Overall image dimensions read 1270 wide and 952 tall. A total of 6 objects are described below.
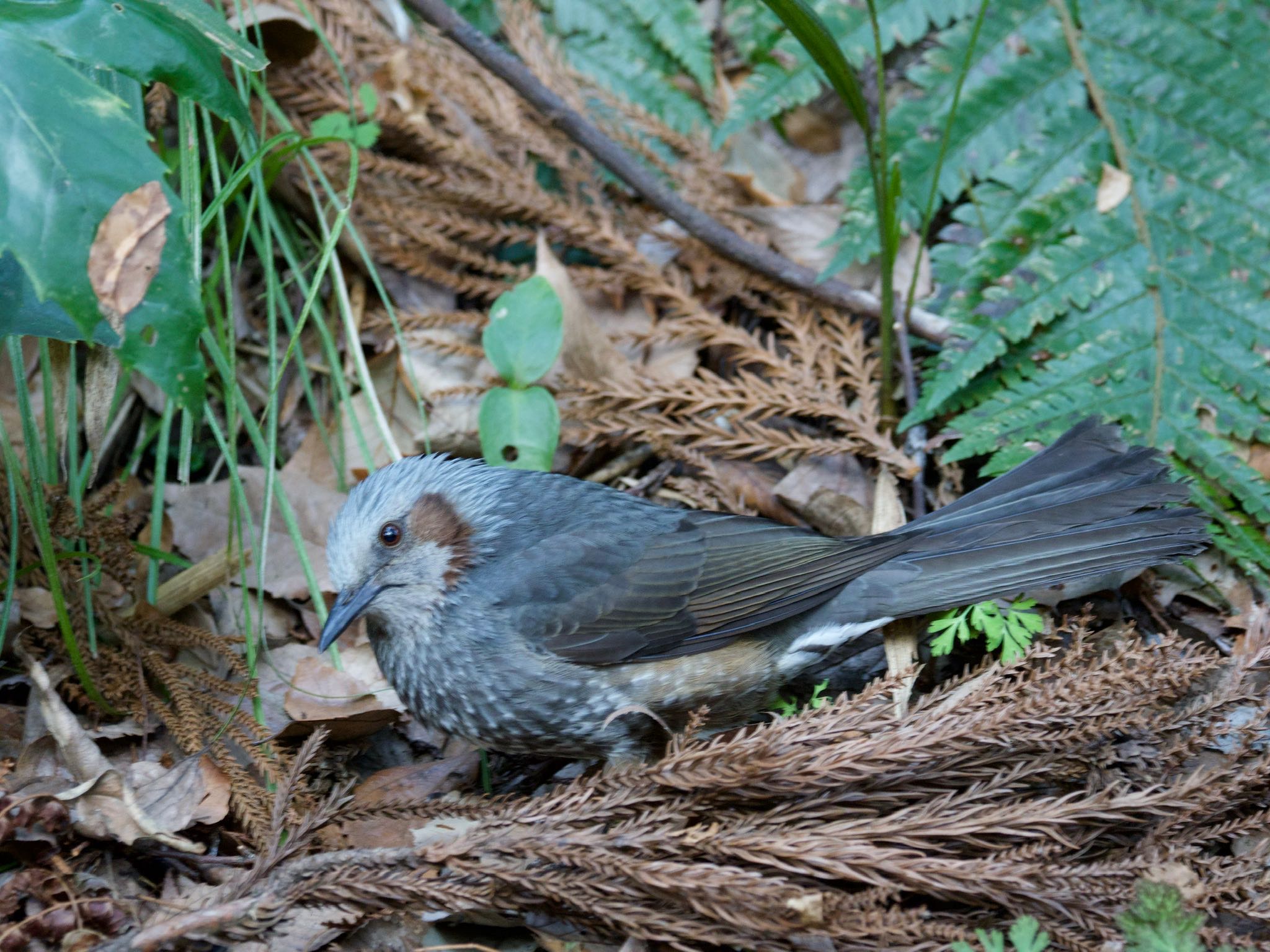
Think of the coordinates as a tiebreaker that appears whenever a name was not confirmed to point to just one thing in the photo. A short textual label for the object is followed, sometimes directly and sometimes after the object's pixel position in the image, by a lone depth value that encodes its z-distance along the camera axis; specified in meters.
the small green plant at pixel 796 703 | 2.78
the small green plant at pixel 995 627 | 2.97
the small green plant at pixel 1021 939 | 2.13
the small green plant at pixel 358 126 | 4.13
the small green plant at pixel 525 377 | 3.81
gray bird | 3.19
